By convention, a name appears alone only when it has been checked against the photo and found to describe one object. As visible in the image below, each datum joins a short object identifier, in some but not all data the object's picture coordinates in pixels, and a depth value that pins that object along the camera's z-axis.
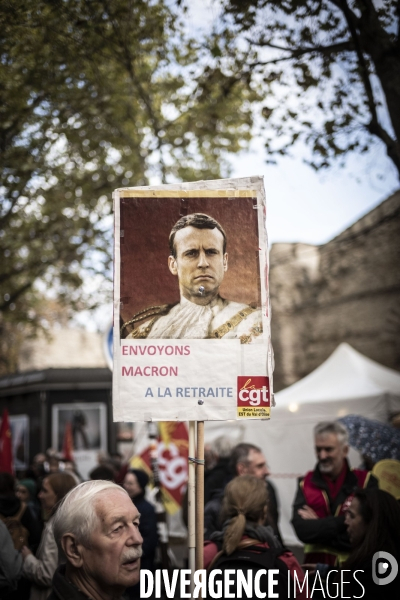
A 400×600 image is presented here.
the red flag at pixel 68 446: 11.44
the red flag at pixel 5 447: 7.87
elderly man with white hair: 2.62
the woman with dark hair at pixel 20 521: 5.39
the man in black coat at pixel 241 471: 5.44
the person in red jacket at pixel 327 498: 4.59
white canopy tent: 9.73
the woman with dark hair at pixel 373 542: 3.40
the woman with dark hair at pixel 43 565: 4.48
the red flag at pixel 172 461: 10.52
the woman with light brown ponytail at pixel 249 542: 3.36
